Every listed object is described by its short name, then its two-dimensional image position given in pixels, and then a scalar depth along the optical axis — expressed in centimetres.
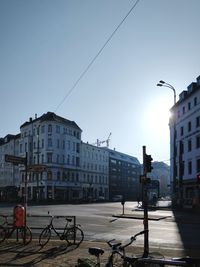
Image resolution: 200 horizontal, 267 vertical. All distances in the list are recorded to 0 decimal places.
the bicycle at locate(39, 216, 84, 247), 774
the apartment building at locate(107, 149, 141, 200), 6833
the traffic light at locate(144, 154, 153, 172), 701
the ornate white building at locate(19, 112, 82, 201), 4839
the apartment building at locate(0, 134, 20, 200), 5484
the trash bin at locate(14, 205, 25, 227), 793
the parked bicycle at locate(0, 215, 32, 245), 773
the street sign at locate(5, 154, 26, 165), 797
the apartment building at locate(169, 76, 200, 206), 3031
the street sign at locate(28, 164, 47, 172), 916
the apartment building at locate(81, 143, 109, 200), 5734
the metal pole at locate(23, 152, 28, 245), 787
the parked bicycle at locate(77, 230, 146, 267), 415
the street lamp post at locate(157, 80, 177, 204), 2454
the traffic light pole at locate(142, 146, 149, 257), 636
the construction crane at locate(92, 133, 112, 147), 7567
